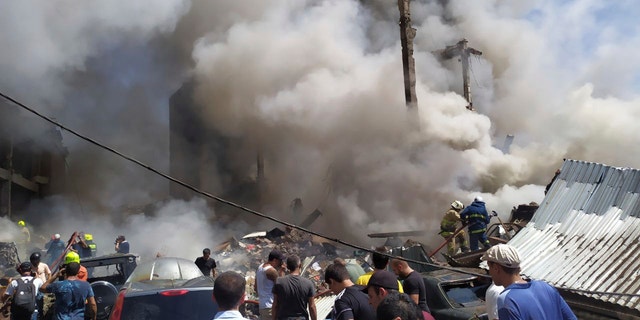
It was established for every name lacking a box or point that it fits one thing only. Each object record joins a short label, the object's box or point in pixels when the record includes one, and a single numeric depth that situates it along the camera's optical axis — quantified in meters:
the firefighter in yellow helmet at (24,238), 13.81
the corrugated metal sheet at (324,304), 6.16
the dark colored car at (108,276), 5.88
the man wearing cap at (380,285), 2.70
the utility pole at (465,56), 17.39
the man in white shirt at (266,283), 4.66
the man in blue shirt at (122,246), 10.86
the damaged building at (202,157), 17.95
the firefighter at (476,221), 8.25
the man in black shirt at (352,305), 3.04
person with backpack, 5.07
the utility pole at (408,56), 12.38
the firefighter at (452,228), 9.05
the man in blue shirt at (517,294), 2.29
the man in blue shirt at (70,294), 4.42
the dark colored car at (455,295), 4.58
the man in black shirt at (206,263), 8.13
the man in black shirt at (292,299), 3.91
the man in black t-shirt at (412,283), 3.59
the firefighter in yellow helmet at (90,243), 10.97
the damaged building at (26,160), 16.09
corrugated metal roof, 5.05
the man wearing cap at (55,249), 10.74
